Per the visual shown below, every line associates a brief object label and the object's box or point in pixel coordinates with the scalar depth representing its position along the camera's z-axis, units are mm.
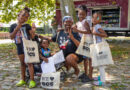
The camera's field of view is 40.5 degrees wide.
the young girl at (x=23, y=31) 3467
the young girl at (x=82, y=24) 3676
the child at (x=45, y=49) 4118
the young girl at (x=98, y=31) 3516
